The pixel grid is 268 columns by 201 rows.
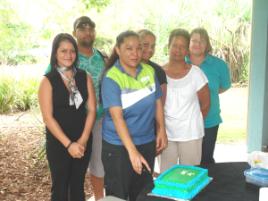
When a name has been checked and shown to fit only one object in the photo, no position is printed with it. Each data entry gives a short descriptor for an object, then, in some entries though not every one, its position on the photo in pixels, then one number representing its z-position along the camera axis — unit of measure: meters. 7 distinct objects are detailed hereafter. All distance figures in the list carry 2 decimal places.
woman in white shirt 2.43
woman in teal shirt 2.76
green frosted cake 1.60
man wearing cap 2.67
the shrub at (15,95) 5.31
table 1.62
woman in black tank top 2.37
